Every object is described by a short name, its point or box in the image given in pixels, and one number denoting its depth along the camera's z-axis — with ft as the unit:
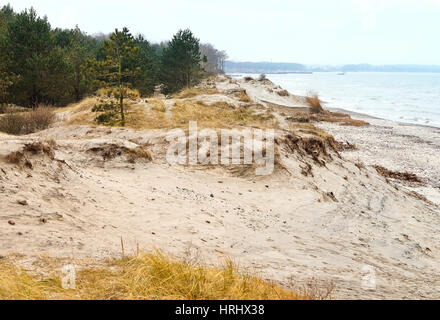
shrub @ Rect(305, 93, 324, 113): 111.96
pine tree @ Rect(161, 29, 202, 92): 104.58
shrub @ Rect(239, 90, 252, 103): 79.47
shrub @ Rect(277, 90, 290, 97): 133.15
